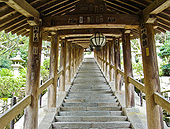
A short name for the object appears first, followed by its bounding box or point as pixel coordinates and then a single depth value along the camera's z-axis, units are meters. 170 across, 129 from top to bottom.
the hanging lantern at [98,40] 4.09
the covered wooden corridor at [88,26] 2.83
